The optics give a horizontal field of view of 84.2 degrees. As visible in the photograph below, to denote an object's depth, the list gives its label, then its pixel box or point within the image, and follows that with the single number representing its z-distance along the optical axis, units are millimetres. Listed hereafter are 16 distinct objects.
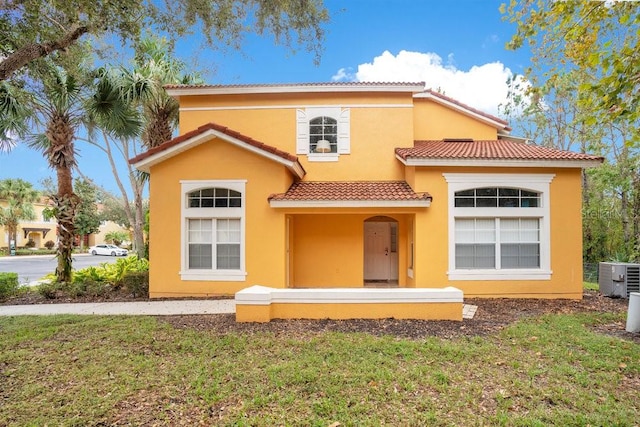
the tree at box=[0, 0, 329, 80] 7688
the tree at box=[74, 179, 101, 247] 48344
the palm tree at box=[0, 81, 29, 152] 11461
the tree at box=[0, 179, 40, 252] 41812
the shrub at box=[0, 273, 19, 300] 12647
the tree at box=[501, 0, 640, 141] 5434
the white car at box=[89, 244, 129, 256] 46781
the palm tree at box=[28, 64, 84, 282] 13289
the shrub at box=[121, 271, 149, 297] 12211
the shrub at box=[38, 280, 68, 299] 12242
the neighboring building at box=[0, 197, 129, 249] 48197
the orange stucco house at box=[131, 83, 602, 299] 11344
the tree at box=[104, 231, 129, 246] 60094
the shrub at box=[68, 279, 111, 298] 12398
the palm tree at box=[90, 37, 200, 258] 13516
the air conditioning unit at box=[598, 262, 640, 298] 11500
